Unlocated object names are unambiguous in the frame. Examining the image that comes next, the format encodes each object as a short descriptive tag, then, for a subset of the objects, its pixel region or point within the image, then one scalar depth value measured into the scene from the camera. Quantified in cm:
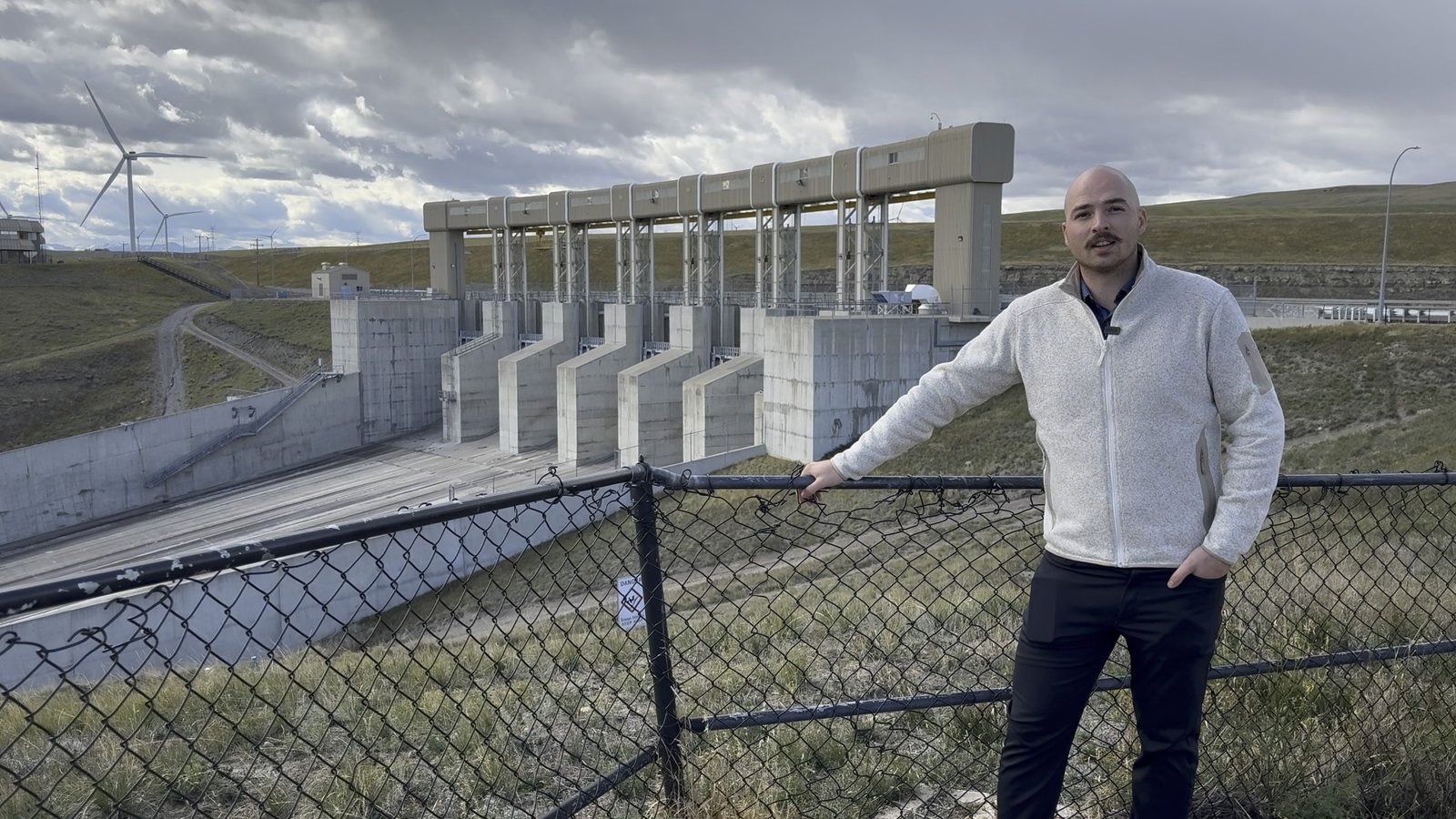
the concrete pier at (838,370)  2664
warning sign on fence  381
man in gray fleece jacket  310
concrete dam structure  2736
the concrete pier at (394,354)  4425
